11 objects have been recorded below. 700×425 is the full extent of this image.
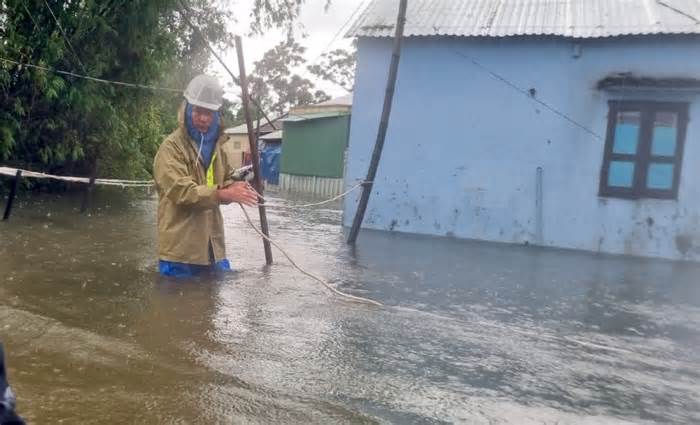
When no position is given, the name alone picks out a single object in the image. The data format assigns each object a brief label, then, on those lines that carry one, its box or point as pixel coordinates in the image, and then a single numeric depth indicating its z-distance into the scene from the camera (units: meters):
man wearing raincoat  5.25
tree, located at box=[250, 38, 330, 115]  59.72
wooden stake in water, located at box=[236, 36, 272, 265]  6.53
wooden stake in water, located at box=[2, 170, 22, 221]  7.92
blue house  10.00
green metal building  24.00
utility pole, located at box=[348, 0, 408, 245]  8.93
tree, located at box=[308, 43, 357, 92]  54.16
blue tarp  30.59
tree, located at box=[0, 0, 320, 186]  10.06
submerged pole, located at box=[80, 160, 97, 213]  10.15
